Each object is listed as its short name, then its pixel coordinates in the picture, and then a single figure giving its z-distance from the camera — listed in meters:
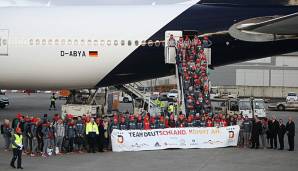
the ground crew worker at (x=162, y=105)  20.97
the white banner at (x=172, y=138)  13.87
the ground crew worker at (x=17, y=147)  11.06
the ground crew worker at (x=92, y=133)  13.47
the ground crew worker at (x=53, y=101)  30.08
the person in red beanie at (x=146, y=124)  14.02
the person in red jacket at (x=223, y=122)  14.52
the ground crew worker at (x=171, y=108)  19.43
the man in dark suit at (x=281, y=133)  14.28
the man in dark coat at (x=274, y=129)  14.36
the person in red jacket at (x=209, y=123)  14.42
